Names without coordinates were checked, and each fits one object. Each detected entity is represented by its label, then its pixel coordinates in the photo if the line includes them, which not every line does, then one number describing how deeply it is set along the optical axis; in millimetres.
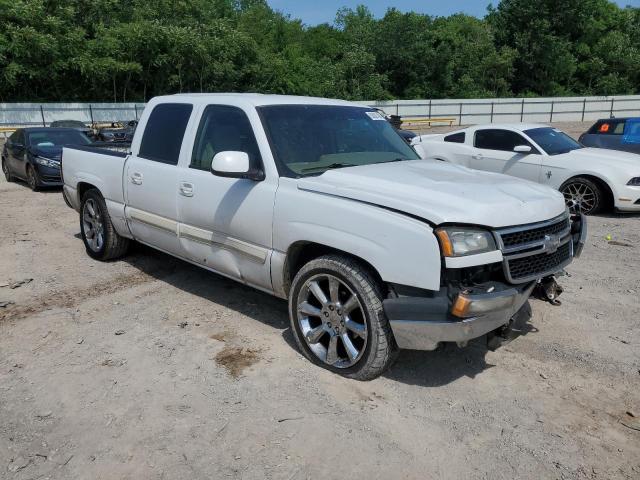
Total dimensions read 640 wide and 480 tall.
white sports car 8688
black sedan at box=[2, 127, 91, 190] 12055
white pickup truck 3279
